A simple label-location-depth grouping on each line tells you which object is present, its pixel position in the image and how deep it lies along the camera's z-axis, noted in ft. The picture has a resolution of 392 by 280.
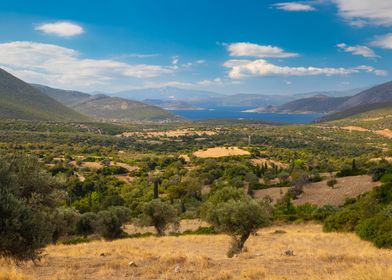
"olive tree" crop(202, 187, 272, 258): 80.12
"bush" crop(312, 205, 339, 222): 148.97
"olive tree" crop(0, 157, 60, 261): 39.52
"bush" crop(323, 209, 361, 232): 116.37
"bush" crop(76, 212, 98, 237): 135.13
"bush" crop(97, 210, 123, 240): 127.34
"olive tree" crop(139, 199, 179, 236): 129.80
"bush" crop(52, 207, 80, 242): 107.40
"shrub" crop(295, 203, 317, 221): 155.44
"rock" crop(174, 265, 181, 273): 48.63
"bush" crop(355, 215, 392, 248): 82.12
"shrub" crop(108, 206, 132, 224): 132.77
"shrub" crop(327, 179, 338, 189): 227.94
